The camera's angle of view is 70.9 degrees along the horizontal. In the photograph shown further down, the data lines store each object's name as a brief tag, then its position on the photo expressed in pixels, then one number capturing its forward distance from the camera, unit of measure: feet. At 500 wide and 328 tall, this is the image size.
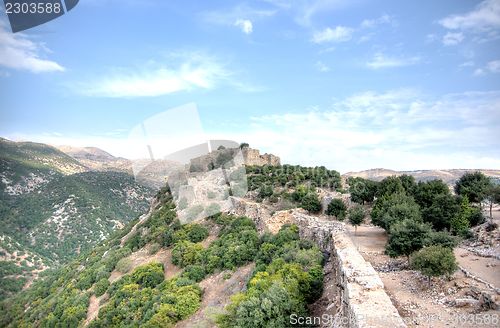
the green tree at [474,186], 83.76
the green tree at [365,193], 90.63
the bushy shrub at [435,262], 39.14
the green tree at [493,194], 73.71
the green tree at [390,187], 83.15
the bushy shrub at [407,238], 51.21
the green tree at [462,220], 65.31
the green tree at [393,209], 64.44
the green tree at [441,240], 49.14
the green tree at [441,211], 68.28
